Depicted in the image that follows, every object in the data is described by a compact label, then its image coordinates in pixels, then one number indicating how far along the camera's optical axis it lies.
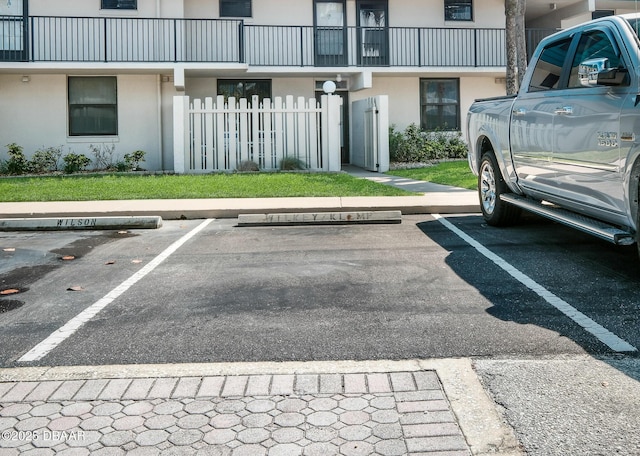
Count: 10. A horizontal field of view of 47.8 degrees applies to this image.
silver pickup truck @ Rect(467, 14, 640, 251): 5.86
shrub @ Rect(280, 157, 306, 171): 18.20
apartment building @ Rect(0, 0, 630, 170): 19.88
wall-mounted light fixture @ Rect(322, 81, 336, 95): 18.09
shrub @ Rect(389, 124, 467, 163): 21.77
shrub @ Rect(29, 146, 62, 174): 20.11
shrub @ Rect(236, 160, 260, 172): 18.12
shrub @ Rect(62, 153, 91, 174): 19.66
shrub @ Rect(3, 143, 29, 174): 19.73
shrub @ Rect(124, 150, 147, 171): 20.25
